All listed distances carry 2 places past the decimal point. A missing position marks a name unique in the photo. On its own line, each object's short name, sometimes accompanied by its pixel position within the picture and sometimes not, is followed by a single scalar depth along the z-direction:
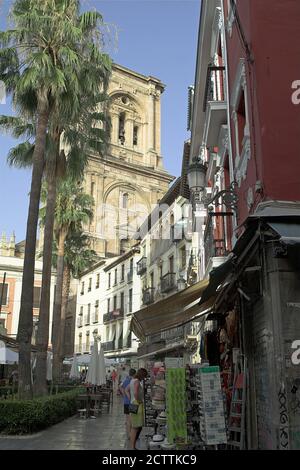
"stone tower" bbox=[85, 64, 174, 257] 63.53
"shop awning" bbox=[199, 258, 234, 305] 7.54
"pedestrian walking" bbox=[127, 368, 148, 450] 9.98
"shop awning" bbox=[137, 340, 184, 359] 30.84
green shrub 11.31
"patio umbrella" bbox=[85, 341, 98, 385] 19.56
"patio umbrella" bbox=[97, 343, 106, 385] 19.73
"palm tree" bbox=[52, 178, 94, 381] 26.39
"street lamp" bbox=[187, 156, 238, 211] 10.14
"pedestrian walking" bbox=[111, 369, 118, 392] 32.63
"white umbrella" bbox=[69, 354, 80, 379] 26.38
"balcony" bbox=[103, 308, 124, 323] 49.78
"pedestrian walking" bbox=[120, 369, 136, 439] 10.85
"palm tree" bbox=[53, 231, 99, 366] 34.97
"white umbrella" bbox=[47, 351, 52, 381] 24.32
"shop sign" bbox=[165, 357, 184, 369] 11.97
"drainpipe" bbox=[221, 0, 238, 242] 10.71
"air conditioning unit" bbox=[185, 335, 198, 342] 27.91
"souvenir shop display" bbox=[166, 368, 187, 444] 8.77
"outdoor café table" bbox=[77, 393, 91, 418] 16.62
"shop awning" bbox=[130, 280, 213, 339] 9.94
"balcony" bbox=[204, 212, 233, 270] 12.28
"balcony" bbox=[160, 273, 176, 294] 35.12
